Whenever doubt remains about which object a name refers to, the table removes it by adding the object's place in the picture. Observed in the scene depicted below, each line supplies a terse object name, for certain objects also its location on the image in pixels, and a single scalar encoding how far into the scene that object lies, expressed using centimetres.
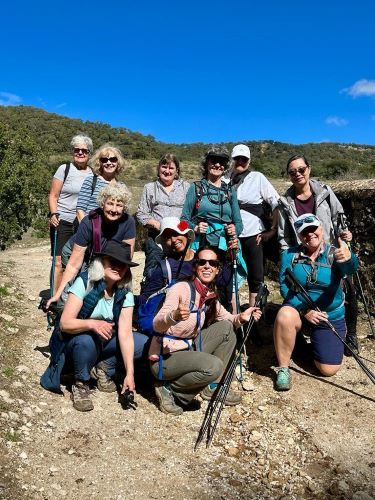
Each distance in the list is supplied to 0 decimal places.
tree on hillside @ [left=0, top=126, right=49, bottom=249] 1962
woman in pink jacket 364
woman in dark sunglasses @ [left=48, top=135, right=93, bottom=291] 507
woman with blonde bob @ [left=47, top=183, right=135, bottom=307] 404
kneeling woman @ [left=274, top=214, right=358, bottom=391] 435
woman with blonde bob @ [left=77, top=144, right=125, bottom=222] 470
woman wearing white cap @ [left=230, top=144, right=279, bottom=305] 499
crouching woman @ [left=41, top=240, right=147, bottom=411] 361
